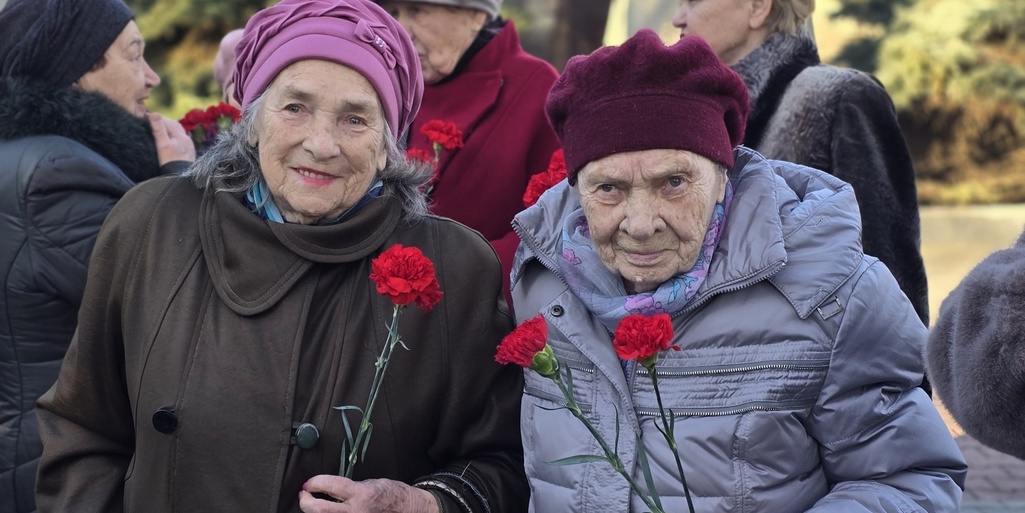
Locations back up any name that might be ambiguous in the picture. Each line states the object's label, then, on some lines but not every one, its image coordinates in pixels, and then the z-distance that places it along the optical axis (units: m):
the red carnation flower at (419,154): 3.15
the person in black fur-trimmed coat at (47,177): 3.22
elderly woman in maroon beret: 2.35
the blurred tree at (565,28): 6.06
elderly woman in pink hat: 2.54
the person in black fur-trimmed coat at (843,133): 3.40
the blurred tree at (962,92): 13.25
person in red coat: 3.65
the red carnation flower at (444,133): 3.46
